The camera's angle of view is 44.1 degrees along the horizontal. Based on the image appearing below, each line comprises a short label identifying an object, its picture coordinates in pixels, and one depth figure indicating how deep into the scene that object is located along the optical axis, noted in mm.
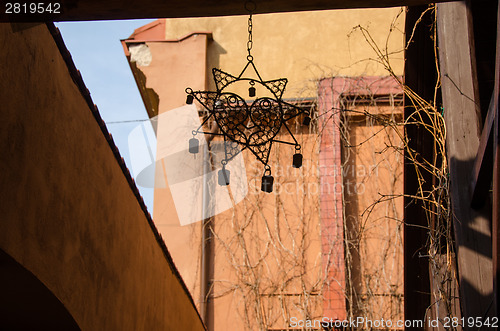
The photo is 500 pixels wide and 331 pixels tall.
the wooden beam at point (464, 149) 2883
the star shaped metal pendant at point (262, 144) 4109
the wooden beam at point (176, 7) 2656
